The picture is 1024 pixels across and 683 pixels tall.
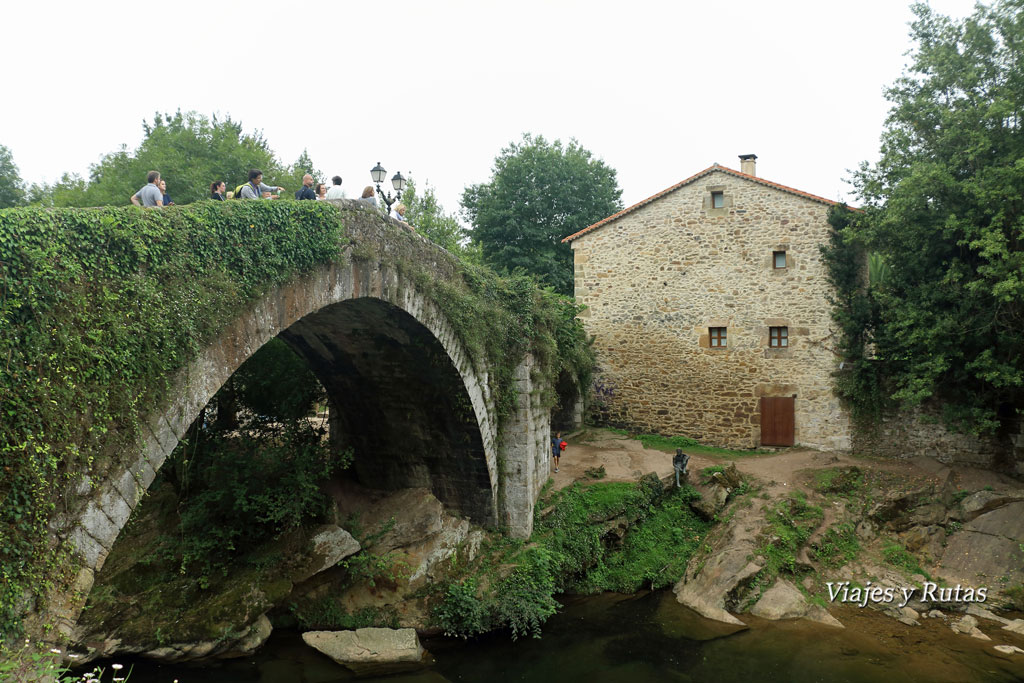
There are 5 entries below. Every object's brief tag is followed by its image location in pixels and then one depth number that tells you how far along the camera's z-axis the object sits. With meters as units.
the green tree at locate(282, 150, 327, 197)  19.23
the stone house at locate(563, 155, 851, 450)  15.06
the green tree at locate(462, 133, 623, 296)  24.19
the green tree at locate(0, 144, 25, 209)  19.83
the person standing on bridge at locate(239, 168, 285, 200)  7.08
